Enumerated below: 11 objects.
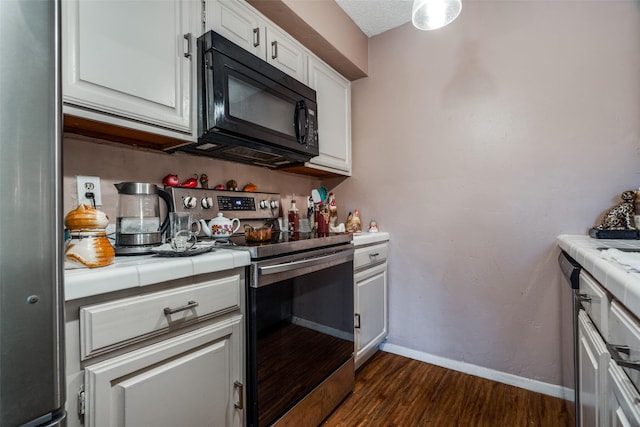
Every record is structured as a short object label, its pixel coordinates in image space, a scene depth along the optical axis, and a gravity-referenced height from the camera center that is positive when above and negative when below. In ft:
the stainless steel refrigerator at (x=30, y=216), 1.45 +0.01
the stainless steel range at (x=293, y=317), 3.59 -1.44
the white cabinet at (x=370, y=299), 5.82 -1.76
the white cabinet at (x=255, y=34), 4.35 +2.95
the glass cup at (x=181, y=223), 4.05 -0.09
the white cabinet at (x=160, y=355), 2.35 -1.26
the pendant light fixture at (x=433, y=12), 4.24 +2.92
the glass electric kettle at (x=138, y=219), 3.68 -0.02
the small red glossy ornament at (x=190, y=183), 4.85 +0.54
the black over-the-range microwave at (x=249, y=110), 4.12 +1.67
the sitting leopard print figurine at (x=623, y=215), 4.55 -0.06
